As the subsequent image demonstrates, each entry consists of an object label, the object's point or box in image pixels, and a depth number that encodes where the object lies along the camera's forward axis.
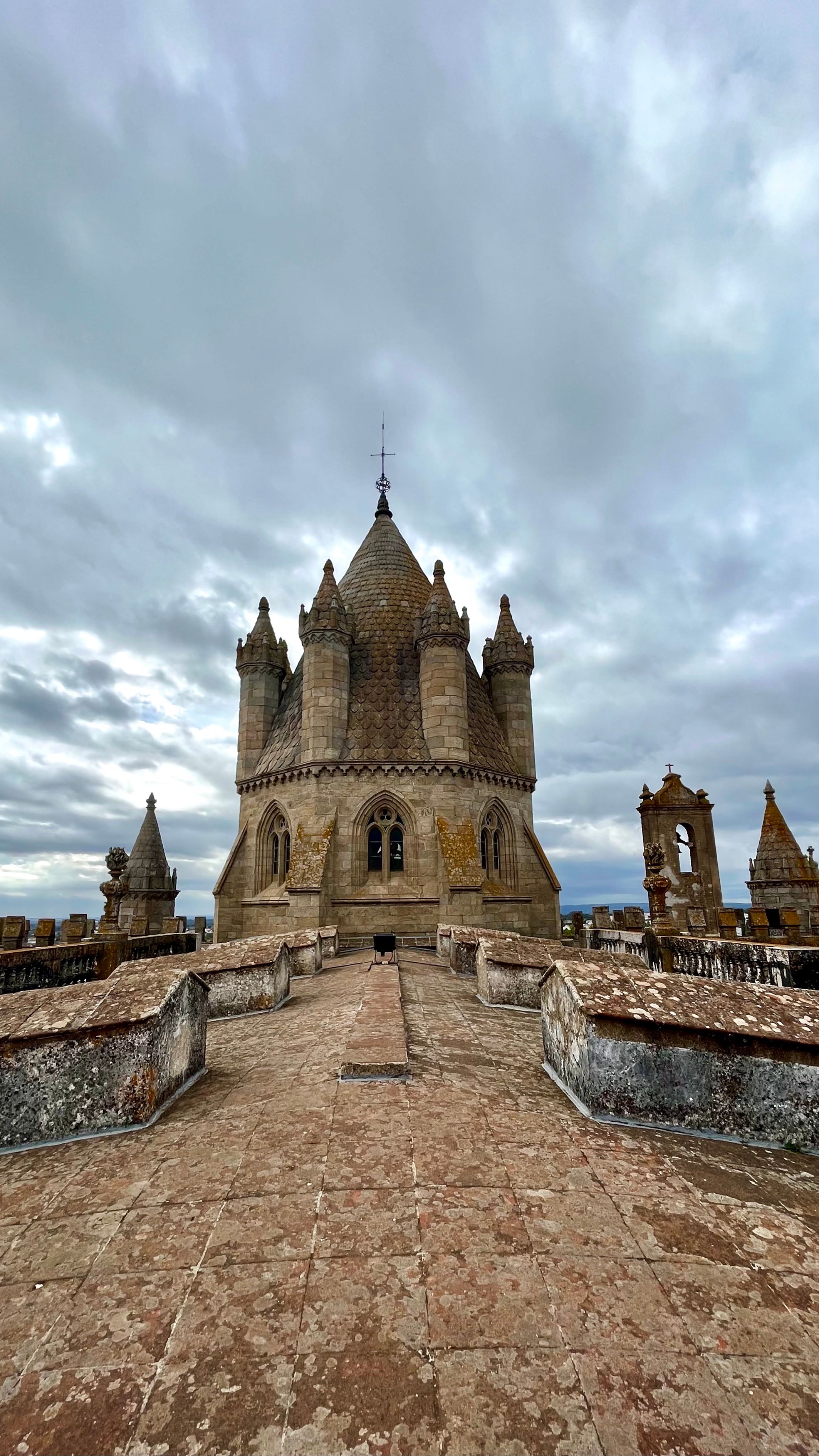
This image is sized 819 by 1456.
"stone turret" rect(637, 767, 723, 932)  25.38
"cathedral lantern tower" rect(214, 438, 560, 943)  21.50
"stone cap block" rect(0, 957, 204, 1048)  4.65
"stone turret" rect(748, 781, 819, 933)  29.73
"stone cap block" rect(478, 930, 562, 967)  9.14
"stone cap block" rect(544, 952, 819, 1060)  4.70
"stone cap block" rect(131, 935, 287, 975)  8.90
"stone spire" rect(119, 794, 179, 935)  32.97
